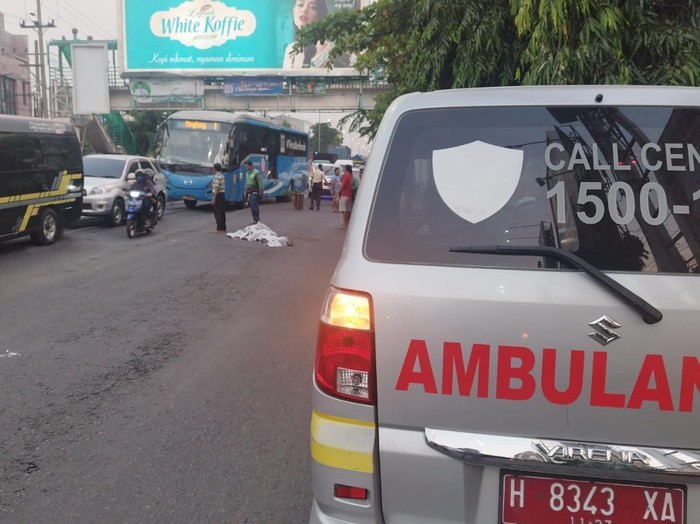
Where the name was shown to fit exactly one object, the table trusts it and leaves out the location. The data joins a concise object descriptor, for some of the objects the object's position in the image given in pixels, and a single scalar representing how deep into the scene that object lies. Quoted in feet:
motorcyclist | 45.44
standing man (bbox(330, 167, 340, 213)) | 73.67
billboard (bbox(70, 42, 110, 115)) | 110.83
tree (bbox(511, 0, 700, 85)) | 18.40
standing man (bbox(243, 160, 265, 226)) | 50.39
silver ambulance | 6.18
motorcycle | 44.52
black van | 35.42
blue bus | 69.41
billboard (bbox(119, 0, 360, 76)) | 108.37
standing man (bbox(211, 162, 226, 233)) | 48.57
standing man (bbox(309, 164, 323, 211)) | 80.14
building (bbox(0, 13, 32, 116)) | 148.05
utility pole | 104.32
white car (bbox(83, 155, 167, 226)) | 49.78
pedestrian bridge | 111.75
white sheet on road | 44.01
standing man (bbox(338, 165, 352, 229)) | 52.13
